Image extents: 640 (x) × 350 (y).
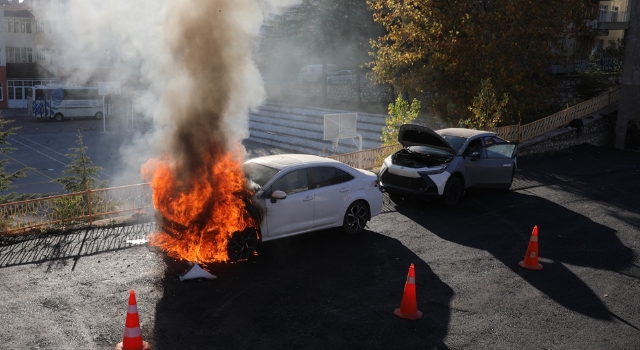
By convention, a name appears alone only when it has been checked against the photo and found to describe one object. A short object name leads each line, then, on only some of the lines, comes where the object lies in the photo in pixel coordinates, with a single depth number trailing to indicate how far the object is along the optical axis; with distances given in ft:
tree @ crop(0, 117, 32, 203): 47.05
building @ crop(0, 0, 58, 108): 159.53
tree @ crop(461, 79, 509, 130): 67.92
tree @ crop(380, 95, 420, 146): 63.77
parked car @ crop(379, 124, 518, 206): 43.21
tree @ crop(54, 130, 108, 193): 51.85
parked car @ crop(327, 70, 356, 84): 145.79
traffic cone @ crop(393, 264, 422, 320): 24.57
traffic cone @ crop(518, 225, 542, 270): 31.32
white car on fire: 31.07
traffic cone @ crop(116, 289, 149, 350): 20.45
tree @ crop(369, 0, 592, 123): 74.02
